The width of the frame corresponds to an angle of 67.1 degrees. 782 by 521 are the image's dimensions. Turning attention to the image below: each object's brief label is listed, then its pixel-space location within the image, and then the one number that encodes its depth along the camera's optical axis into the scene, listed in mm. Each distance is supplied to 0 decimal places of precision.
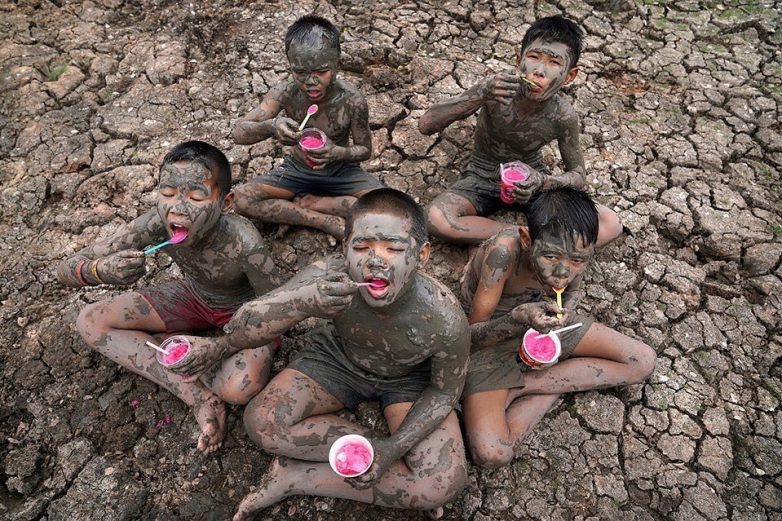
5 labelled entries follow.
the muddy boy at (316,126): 2912
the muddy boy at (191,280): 2387
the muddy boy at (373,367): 2043
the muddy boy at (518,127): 2973
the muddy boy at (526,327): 2402
